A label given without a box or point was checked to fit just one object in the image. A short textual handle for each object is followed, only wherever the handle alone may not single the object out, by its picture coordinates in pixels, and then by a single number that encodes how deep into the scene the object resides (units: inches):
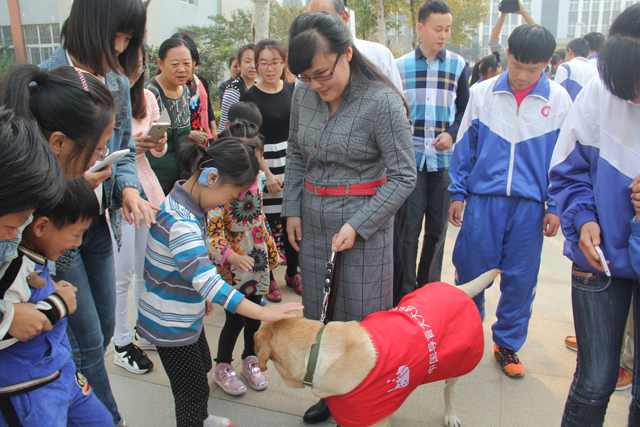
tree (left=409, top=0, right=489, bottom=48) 1123.8
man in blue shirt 140.5
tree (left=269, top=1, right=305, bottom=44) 1035.3
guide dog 70.4
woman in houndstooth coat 78.5
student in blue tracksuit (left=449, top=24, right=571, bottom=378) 105.1
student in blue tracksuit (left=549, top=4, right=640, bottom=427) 67.5
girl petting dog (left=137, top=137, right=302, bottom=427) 73.1
